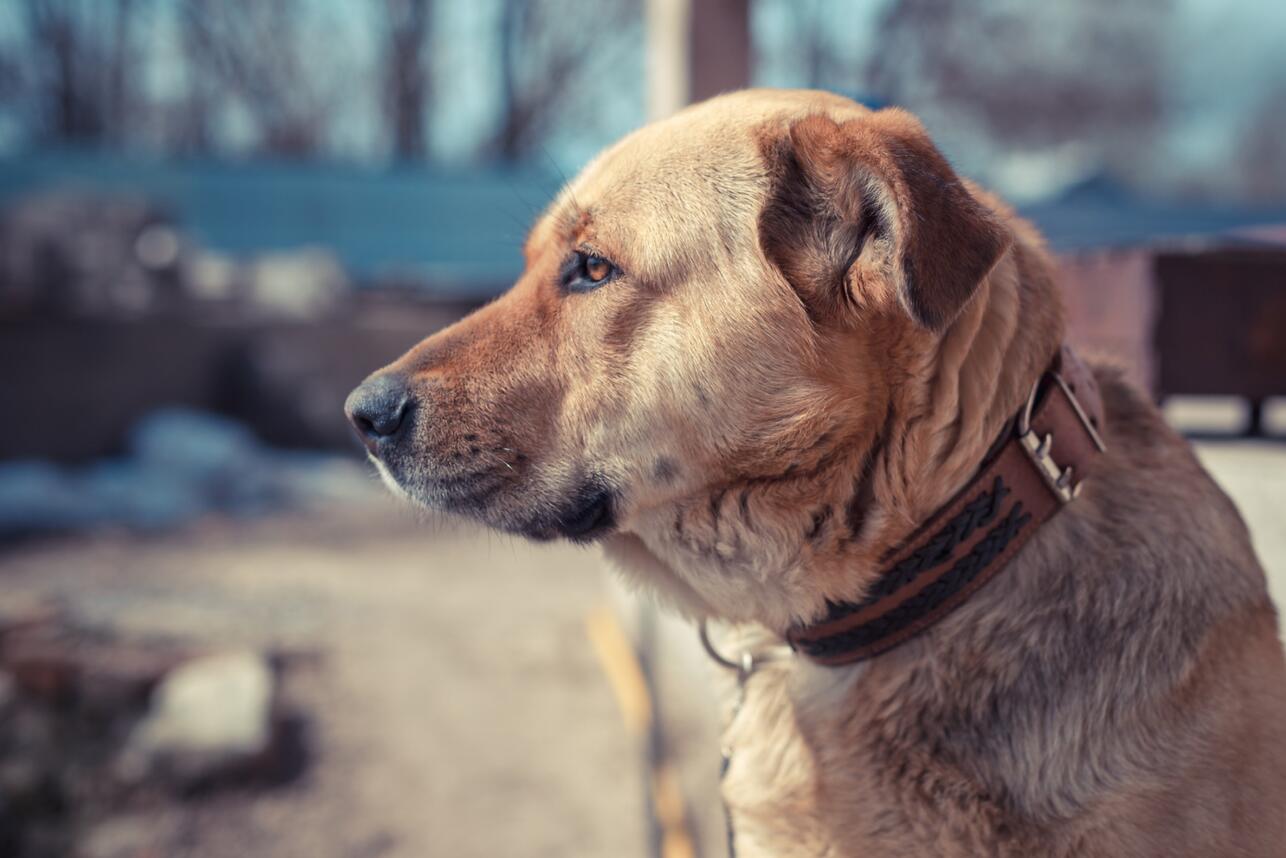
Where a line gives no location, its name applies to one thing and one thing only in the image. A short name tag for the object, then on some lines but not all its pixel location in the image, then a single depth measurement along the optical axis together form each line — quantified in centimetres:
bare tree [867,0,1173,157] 1207
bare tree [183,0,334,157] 2053
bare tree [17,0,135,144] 1946
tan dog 145
